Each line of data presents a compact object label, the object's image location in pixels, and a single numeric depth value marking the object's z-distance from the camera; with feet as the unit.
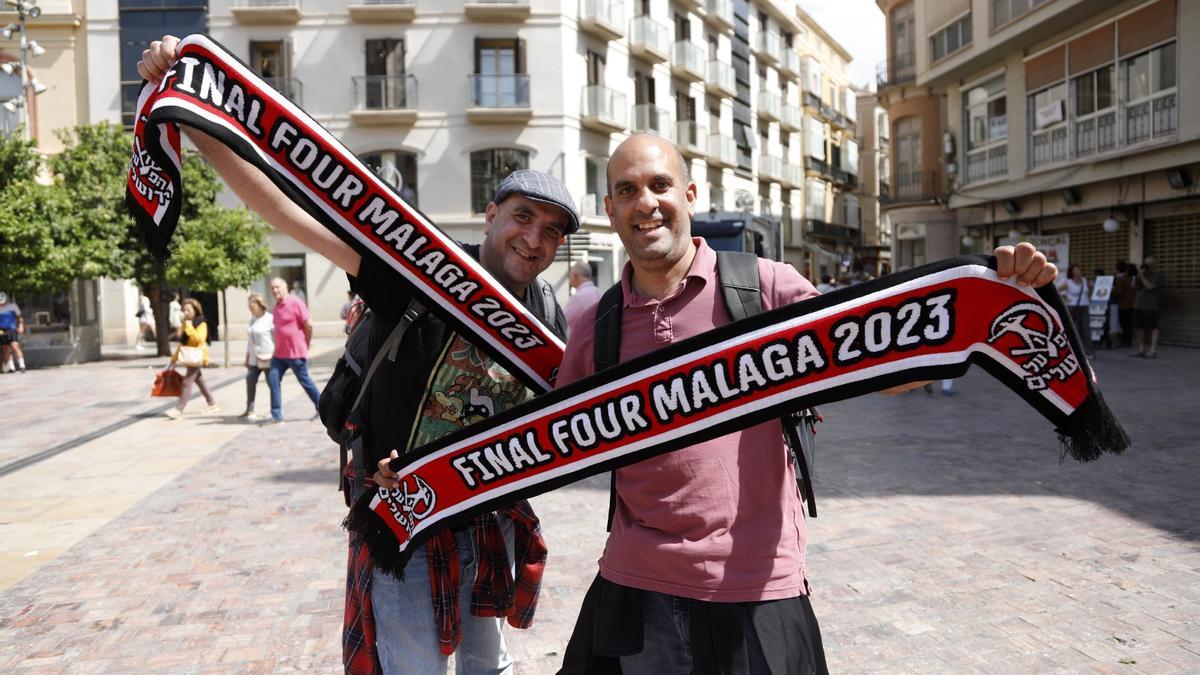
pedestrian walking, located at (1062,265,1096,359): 49.37
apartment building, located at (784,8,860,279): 167.94
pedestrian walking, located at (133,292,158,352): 91.25
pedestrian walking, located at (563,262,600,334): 24.16
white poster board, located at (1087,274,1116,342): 59.31
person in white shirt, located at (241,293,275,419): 36.52
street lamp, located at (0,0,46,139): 64.64
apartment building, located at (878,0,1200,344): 57.36
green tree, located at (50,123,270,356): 66.95
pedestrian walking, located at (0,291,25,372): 65.51
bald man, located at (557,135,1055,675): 6.64
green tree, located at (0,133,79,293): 63.10
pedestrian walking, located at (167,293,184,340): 88.93
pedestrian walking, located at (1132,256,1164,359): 52.65
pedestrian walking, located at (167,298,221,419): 37.55
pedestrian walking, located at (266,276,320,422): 35.40
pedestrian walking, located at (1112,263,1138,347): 56.54
